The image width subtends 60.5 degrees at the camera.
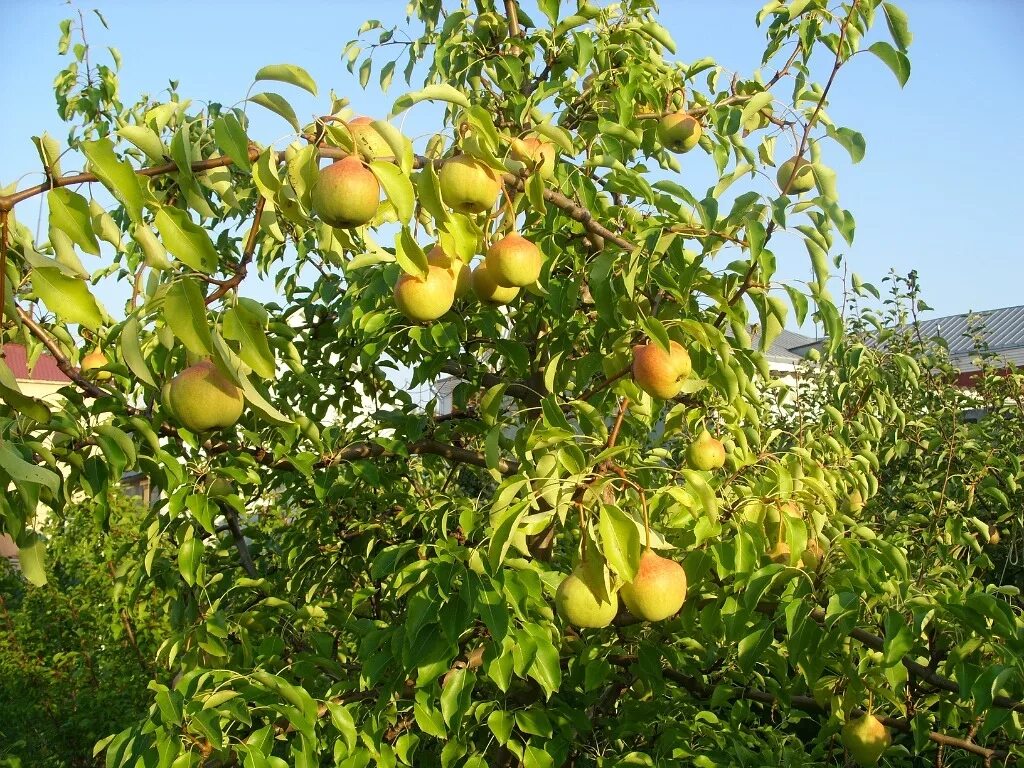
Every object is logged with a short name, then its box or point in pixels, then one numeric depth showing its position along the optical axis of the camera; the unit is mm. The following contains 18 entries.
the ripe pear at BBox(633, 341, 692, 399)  1829
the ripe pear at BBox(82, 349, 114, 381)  3355
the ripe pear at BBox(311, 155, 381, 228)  1377
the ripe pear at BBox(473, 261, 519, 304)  1880
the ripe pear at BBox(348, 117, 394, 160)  1434
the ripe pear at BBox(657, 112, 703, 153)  2697
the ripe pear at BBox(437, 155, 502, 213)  1521
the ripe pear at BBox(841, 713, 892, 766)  2350
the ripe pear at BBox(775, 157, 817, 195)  2309
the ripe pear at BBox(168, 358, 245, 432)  1621
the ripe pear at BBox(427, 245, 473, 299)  1771
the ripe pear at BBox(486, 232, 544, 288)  1751
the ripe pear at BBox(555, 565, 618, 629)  1600
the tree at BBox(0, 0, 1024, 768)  1454
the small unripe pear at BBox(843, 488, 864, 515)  3785
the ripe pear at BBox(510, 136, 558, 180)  1737
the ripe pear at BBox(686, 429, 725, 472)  2451
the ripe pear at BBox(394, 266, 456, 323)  1727
